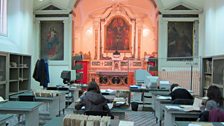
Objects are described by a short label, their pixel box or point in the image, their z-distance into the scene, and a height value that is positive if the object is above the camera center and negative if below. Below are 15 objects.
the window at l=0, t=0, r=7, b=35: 10.09 +1.64
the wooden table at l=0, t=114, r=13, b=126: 3.68 -0.69
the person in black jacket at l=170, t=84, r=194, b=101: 6.30 -0.62
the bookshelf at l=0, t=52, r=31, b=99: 8.27 -0.26
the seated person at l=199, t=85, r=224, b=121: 4.39 -0.52
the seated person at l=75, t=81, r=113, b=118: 4.85 -0.61
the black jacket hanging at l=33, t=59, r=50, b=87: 10.14 -0.29
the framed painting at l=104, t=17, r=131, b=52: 18.30 +1.85
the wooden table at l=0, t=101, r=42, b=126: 4.81 -0.73
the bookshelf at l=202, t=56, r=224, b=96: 8.02 -0.20
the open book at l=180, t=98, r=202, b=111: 4.99 -0.73
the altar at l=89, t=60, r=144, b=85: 16.67 -0.35
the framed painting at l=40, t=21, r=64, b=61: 13.45 +1.12
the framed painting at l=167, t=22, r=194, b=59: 13.15 +1.11
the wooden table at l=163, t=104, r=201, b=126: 4.80 -0.79
